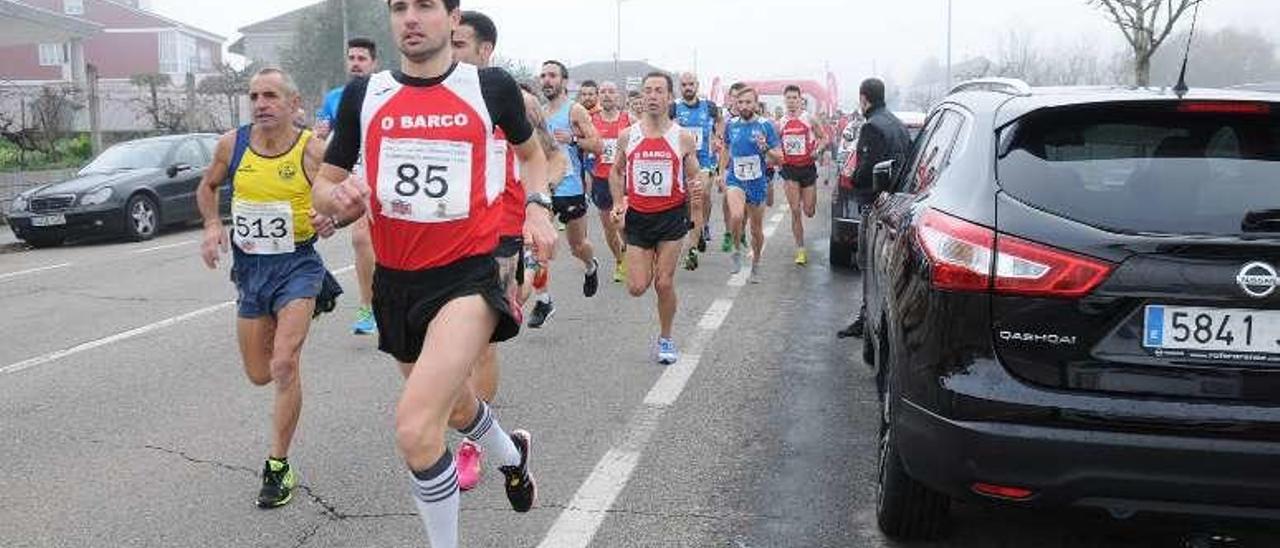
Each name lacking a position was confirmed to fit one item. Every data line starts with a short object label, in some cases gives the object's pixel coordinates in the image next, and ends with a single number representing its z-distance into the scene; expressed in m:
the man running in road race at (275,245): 4.40
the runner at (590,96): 12.22
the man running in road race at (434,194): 3.36
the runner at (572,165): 7.54
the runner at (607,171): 9.88
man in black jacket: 8.16
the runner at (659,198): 6.77
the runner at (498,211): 4.23
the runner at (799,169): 11.25
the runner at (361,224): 7.06
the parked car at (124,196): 14.16
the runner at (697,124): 11.05
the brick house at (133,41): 68.69
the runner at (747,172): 10.23
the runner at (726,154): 10.56
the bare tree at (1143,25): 16.62
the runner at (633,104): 14.71
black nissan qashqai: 2.93
